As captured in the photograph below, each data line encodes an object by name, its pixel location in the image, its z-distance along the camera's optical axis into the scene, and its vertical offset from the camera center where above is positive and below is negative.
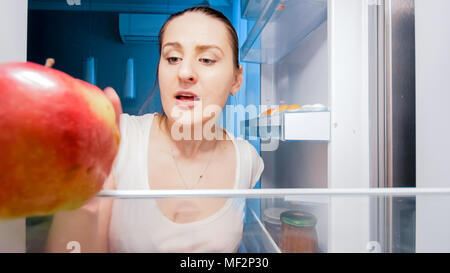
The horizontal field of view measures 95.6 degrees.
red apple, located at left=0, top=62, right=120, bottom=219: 0.14 +0.00
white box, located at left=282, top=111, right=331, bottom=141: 0.62 +0.04
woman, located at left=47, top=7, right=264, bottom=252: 0.34 -0.05
